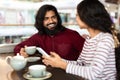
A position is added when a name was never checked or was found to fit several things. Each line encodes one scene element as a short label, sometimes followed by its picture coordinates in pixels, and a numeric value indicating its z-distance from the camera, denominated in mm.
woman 1283
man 2104
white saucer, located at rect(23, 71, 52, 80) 1285
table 1326
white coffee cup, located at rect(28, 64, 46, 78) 1281
